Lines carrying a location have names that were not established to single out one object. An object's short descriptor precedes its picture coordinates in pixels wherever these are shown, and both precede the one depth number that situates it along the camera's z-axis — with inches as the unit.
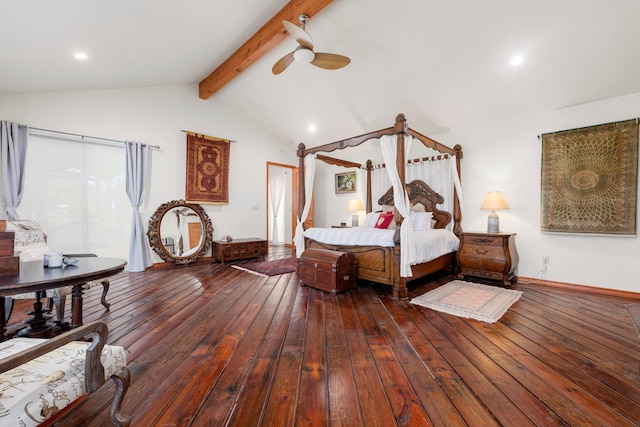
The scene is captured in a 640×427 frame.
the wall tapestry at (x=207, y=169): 212.4
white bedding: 134.3
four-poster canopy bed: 126.4
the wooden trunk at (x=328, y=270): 129.7
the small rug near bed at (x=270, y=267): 177.3
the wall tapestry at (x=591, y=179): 128.6
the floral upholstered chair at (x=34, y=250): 89.3
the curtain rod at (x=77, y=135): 148.9
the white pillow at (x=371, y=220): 200.8
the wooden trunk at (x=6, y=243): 67.2
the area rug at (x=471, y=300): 105.4
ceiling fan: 107.5
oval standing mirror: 195.2
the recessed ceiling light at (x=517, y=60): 125.7
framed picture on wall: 254.2
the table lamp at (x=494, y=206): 155.9
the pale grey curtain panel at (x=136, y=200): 179.5
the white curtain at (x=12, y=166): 138.4
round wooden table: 58.8
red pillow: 185.2
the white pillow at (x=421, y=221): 175.1
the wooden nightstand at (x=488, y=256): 146.9
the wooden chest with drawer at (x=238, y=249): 211.2
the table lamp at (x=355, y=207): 233.8
